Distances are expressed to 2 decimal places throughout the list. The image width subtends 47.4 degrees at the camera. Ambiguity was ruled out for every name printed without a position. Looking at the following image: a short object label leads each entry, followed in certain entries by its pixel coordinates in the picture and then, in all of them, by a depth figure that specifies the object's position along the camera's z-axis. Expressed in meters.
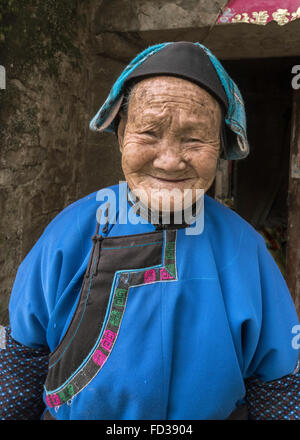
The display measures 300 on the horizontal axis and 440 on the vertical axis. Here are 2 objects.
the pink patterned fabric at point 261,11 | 1.66
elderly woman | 0.84
